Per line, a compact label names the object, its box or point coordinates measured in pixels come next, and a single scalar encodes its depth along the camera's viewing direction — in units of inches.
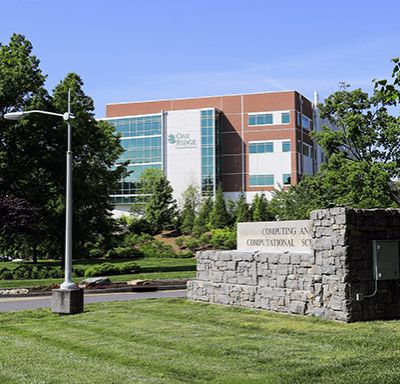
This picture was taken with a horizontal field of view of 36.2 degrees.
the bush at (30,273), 1166.2
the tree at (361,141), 1278.3
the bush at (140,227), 2472.9
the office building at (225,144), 3107.8
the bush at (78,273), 1205.7
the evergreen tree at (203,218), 2406.5
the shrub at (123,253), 1924.2
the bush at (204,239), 2147.4
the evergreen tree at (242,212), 2503.7
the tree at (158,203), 2610.7
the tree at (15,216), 1124.5
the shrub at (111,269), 1203.2
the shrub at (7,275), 1158.4
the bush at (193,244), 2105.4
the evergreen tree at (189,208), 2514.8
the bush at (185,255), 1918.8
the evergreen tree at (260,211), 2488.9
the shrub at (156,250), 1968.0
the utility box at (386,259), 490.9
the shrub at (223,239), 2001.7
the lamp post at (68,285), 601.9
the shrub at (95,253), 2010.3
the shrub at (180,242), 2178.4
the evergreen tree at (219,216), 2436.6
